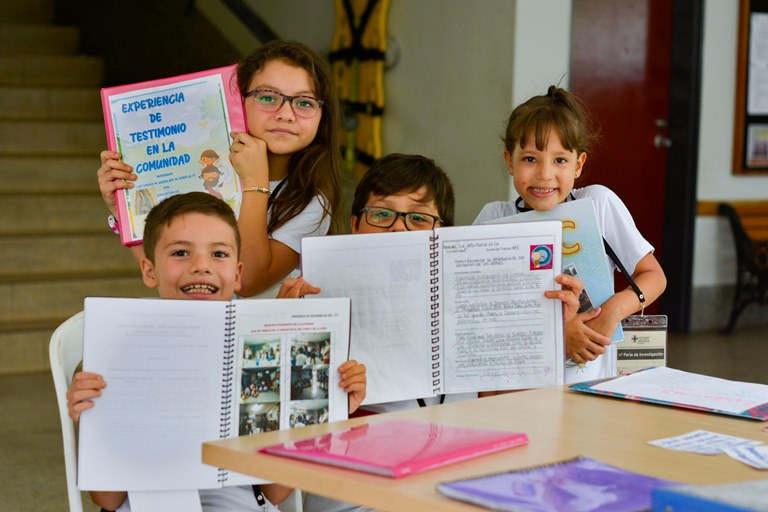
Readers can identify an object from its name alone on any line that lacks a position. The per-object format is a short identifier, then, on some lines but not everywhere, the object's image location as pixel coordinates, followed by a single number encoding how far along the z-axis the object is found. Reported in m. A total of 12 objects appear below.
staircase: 5.46
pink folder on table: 1.64
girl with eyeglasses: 2.53
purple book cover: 1.52
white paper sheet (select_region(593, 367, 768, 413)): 2.03
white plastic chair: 2.10
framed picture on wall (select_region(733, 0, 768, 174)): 6.72
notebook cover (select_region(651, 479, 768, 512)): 1.40
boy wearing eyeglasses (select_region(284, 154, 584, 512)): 2.45
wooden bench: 6.58
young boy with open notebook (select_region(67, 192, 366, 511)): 2.18
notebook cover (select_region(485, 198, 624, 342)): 2.42
